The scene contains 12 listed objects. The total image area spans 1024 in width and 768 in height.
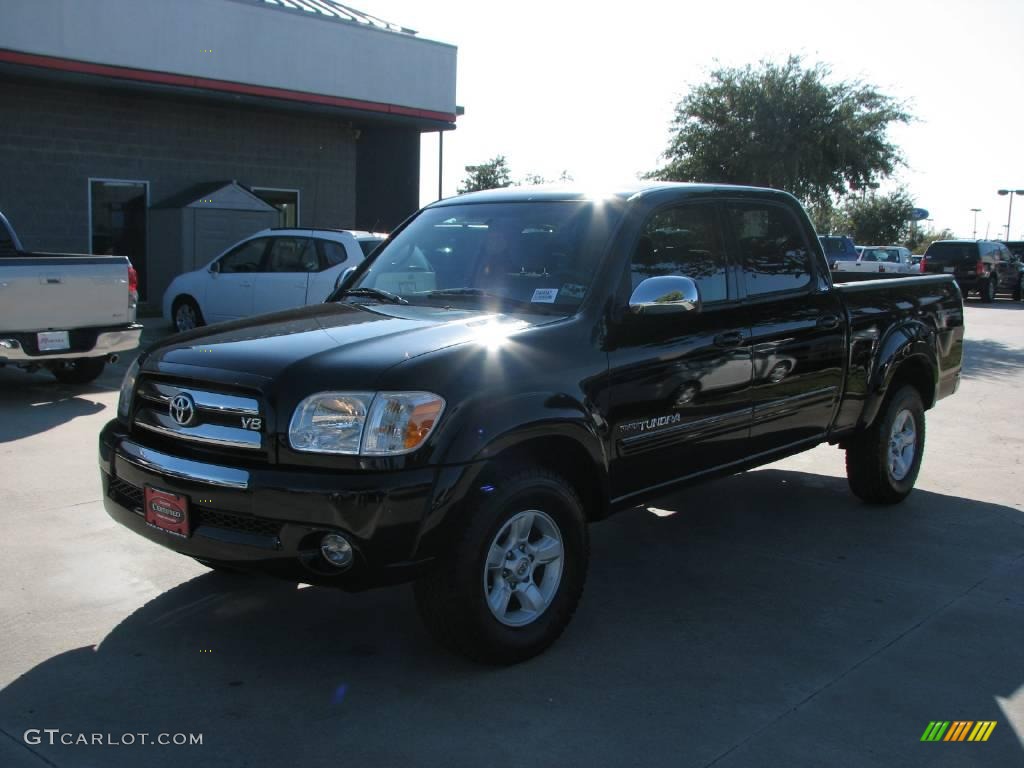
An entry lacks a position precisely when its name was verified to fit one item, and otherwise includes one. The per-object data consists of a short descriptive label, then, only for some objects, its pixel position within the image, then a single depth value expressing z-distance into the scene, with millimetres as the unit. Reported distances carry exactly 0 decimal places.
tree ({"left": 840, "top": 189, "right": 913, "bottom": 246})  70375
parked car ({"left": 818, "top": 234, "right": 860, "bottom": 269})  33344
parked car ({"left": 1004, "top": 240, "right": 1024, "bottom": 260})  39419
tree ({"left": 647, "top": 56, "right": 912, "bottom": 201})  25078
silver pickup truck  9094
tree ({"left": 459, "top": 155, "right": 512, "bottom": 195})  61750
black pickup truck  3742
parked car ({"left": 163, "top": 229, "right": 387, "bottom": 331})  13852
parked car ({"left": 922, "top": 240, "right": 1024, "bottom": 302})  31578
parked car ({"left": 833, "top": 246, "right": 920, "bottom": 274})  31938
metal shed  17609
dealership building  16703
